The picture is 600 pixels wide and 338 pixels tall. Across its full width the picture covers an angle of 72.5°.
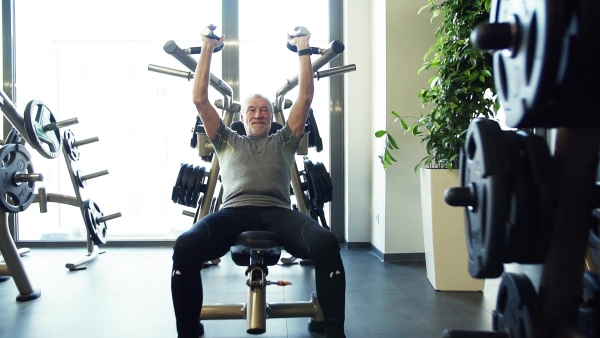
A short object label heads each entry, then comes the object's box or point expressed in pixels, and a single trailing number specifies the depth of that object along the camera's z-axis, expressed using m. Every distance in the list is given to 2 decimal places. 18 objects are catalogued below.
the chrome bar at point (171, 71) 1.98
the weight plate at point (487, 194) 0.70
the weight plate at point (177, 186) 2.25
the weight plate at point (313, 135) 2.35
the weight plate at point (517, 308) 0.74
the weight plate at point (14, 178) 2.10
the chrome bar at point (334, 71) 2.10
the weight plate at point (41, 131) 2.24
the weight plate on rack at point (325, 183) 2.29
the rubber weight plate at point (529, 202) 0.71
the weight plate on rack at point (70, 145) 2.69
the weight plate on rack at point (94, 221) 2.66
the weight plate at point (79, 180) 2.72
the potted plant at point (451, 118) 2.05
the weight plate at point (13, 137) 2.38
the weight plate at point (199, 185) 2.24
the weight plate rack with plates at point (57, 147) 2.24
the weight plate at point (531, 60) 0.56
